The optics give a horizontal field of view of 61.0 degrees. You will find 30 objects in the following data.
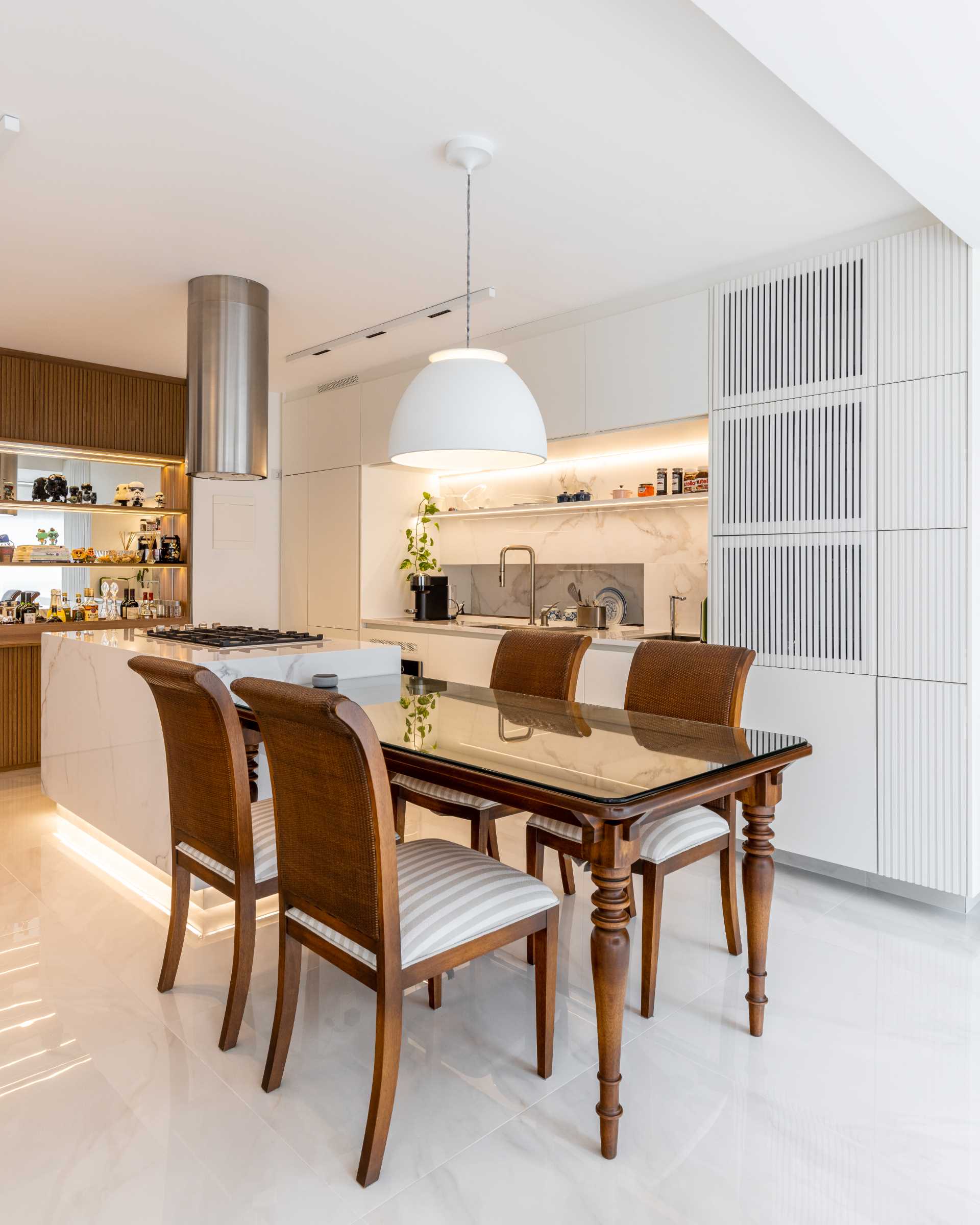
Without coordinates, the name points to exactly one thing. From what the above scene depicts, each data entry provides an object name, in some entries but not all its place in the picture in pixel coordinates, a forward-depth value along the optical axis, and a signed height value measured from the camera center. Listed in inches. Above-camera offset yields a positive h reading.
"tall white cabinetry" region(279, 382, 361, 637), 209.6 +22.3
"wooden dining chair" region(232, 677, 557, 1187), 61.8 -24.3
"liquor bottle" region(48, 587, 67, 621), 197.6 -3.2
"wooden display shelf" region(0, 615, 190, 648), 185.5 -7.3
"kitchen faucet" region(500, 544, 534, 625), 196.1 +11.2
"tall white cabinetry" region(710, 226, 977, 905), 113.9 +9.7
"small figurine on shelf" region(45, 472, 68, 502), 198.1 +26.2
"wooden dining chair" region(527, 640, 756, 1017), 86.4 -24.1
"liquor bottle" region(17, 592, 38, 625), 192.7 -3.4
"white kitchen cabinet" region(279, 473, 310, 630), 225.8 +12.9
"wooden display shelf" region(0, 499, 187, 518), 192.2 +21.7
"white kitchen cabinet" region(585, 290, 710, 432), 140.8 +41.5
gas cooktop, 125.6 -6.3
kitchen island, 116.1 -18.7
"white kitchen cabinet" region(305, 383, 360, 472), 208.5 +43.7
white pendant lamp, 89.4 +20.6
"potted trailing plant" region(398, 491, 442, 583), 215.9 +14.5
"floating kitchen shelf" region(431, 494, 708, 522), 157.3 +19.2
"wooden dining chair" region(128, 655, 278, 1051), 77.4 -20.2
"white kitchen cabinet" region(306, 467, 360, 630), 209.2 +12.9
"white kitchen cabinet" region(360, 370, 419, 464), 195.3 +45.5
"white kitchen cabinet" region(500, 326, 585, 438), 158.1 +43.4
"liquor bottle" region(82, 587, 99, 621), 203.6 -2.5
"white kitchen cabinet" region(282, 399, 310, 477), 225.6 +44.6
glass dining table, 66.4 -14.9
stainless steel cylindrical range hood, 139.9 +37.8
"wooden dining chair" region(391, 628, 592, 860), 100.0 -12.5
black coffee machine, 202.4 +0.5
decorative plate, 183.8 -1.2
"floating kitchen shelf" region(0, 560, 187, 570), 196.5 +8.1
